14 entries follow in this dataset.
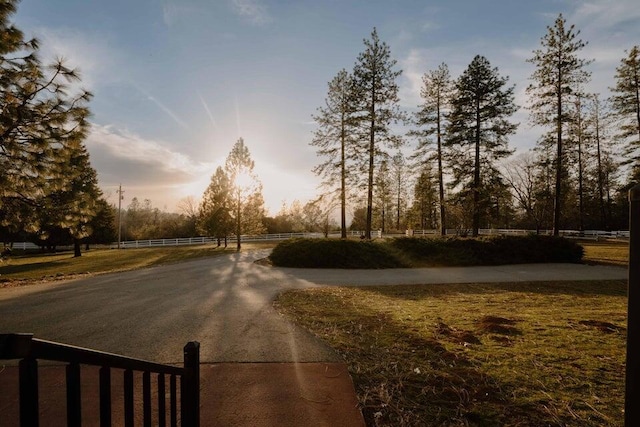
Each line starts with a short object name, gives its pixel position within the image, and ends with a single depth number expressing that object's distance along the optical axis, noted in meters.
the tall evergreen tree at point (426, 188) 30.02
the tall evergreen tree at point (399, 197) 53.81
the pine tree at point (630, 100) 25.93
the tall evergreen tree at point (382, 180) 24.40
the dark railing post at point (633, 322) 1.96
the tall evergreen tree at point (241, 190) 30.64
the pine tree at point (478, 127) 25.39
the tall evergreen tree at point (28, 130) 7.74
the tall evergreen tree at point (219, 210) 32.17
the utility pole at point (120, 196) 42.86
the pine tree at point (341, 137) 24.88
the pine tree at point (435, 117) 29.20
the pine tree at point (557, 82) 21.48
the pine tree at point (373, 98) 24.36
